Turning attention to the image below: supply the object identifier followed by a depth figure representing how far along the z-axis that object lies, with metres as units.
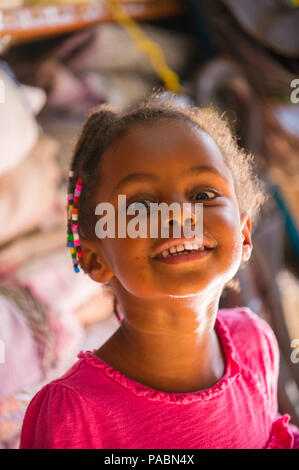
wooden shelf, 1.07
